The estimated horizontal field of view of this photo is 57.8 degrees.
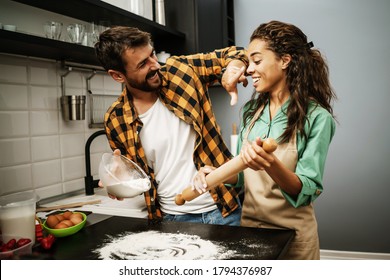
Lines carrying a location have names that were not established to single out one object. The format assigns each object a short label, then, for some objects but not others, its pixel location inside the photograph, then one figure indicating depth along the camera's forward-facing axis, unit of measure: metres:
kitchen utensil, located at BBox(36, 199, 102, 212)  1.52
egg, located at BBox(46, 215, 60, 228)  1.10
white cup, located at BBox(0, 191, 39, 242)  1.03
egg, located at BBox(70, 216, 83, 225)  1.12
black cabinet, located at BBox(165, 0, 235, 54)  2.30
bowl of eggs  1.07
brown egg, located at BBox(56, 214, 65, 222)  1.14
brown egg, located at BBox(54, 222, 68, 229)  1.08
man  1.43
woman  1.07
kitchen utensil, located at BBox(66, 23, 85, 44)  1.59
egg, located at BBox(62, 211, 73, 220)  1.16
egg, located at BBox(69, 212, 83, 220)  1.15
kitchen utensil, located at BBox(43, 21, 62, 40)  1.52
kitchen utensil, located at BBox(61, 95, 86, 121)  1.67
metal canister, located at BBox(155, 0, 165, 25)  2.21
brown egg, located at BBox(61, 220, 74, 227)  1.10
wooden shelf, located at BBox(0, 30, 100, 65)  1.20
